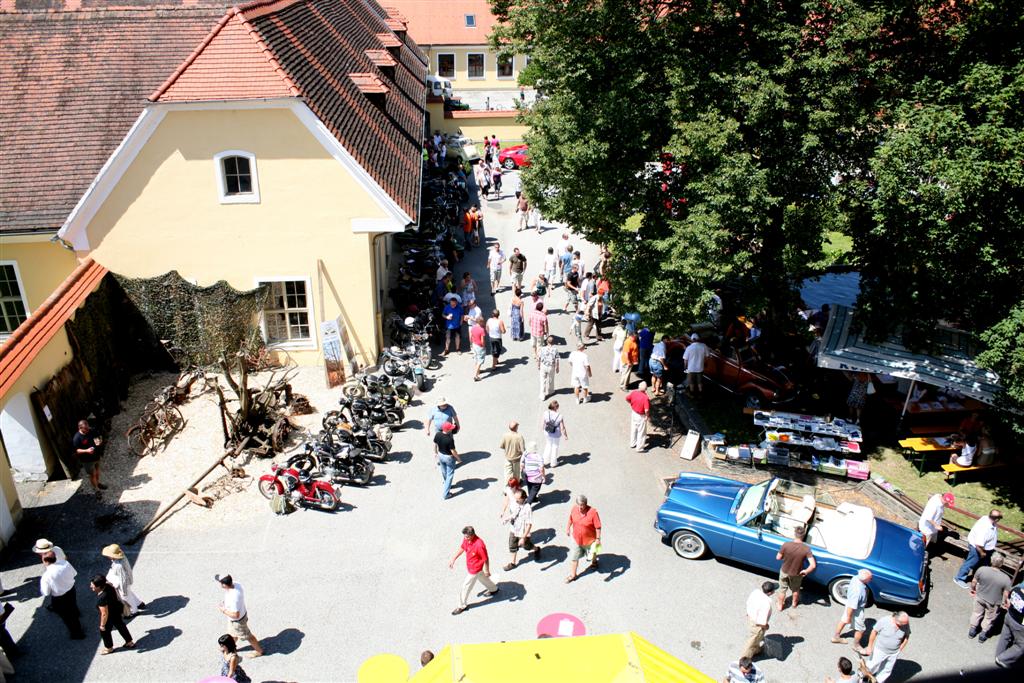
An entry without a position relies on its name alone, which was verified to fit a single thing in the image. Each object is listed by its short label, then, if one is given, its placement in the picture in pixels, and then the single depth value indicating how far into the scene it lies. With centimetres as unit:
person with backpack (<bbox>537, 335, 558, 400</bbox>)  1839
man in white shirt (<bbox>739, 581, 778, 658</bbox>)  1127
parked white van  4336
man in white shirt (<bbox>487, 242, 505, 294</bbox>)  2447
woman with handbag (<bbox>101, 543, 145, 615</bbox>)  1165
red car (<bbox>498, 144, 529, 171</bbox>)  3859
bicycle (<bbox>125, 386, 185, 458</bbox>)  1686
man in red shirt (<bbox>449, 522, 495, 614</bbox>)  1205
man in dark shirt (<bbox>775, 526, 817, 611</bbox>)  1238
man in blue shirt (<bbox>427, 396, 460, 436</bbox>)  1529
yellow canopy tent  858
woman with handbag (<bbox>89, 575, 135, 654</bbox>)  1132
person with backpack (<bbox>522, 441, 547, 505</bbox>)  1446
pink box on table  1614
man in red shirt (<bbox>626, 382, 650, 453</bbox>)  1642
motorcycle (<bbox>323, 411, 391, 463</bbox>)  1614
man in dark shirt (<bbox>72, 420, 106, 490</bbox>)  1516
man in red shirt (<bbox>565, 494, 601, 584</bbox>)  1276
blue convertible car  1278
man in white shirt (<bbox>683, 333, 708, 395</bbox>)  1873
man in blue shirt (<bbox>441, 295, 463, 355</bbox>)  2066
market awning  1548
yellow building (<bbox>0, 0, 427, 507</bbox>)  1784
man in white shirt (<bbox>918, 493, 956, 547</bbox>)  1383
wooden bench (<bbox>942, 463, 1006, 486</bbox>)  1617
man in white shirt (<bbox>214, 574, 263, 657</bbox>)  1116
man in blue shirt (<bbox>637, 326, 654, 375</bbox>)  1955
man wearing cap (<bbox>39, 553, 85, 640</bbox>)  1154
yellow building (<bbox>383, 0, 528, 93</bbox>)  4984
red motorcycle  1488
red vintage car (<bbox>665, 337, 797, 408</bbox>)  1845
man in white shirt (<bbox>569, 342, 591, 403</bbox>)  1817
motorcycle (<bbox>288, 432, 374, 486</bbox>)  1551
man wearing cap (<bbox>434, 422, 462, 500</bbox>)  1489
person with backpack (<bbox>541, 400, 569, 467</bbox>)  1569
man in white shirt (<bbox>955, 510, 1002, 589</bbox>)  1329
